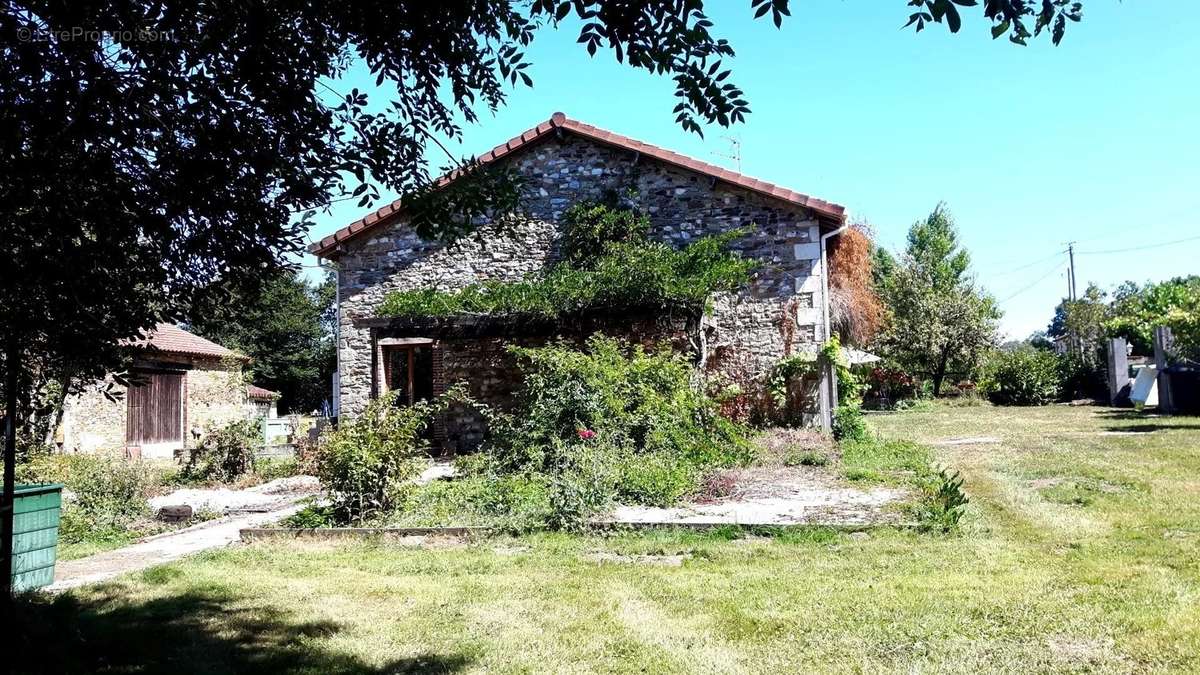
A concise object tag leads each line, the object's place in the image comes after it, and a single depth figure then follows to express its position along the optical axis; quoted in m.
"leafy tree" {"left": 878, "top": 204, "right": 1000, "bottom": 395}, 32.59
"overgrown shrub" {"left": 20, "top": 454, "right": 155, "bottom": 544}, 8.66
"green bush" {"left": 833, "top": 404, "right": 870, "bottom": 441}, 13.70
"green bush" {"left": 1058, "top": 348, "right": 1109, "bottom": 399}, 28.77
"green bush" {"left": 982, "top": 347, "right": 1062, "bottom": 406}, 28.97
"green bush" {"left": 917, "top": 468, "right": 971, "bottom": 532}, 6.83
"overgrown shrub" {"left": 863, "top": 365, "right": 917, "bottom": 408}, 33.31
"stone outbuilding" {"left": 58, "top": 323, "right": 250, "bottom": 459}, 18.88
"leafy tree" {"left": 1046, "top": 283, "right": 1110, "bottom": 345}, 36.88
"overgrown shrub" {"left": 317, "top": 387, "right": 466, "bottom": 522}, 8.24
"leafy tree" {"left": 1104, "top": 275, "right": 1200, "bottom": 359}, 18.14
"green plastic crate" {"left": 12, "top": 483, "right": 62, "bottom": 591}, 5.62
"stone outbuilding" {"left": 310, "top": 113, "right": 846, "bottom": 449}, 14.43
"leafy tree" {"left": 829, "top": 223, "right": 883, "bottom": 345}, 18.42
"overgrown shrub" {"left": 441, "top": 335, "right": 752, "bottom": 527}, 8.98
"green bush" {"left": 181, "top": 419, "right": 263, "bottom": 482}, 13.29
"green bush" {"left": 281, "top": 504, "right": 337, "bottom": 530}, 8.18
